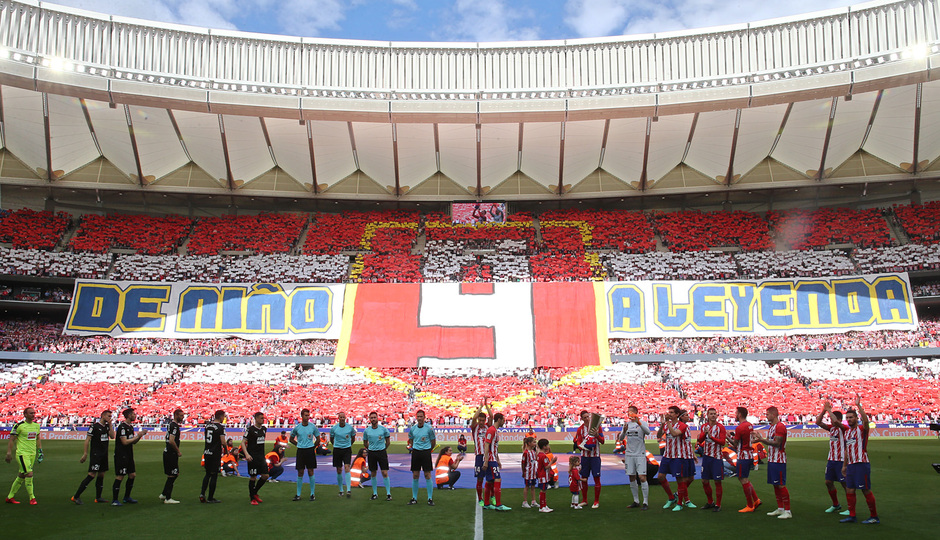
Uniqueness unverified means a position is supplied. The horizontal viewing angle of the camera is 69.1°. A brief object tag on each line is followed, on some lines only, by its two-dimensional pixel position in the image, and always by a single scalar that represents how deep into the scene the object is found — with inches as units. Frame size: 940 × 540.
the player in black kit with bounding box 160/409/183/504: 430.9
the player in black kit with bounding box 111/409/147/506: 430.0
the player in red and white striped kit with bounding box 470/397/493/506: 437.1
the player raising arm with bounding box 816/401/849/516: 382.0
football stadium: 1299.2
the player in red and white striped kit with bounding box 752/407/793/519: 381.7
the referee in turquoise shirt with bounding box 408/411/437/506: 450.0
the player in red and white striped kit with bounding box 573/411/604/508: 436.1
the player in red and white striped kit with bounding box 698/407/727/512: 409.7
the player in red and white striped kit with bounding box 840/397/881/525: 365.1
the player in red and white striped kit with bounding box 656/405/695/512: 423.2
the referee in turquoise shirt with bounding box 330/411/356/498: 470.6
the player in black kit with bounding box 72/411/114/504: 437.1
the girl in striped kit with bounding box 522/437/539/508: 440.6
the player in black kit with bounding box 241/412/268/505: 444.1
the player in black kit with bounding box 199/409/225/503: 437.7
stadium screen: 1851.6
